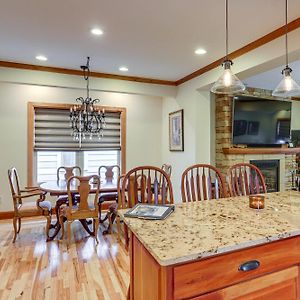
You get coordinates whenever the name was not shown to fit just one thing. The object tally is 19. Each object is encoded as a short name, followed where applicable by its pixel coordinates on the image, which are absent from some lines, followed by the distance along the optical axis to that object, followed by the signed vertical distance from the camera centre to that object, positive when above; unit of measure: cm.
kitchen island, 105 -50
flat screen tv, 507 +59
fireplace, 557 -54
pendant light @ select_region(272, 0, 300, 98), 226 +57
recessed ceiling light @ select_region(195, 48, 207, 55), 347 +137
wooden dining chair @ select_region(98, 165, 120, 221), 419 -59
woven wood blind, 500 +31
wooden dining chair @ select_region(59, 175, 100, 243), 335 -83
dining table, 356 -60
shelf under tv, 493 -2
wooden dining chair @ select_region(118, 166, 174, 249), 207 -35
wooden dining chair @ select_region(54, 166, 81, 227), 398 -52
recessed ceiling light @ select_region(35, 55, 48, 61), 372 +137
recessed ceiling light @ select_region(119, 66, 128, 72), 428 +137
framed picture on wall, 501 +36
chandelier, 405 +55
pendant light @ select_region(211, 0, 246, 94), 216 +59
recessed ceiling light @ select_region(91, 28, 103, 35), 287 +136
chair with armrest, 351 -86
